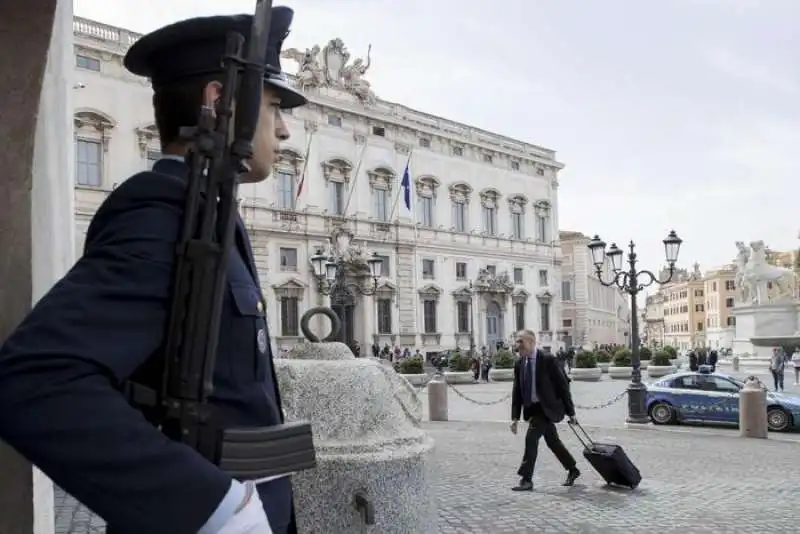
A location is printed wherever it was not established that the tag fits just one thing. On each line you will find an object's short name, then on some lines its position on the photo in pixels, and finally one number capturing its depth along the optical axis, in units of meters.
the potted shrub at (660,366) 32.00
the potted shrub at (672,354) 36.29
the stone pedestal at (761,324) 35.09
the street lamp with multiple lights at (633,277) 15.55
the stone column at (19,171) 1.95
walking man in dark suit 8.62
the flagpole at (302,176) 37.82
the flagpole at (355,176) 42.14
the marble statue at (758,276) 36.25
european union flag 41.55
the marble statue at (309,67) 40.92
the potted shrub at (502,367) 33.66
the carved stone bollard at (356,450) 3.91
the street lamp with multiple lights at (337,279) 25.34
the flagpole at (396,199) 44.16
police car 14.88
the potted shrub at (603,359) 38.84
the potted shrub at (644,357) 36.88
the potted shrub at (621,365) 33.03
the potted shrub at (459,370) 32.19
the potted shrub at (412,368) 29.09
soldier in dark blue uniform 1.17
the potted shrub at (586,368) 32.44
